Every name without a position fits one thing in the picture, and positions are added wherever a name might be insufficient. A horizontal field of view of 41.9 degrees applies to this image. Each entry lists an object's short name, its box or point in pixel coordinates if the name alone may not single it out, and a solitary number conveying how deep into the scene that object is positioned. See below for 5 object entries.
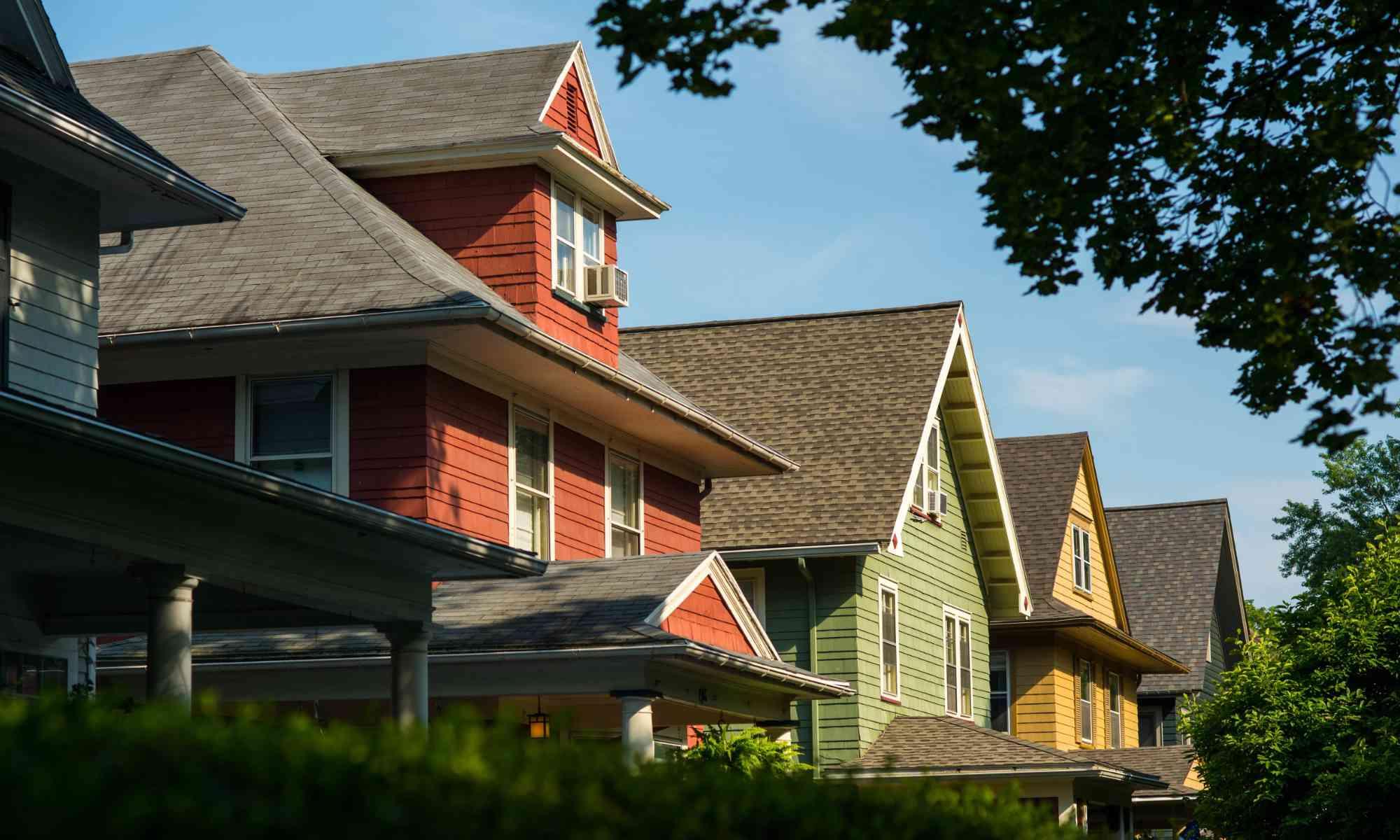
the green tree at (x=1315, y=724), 23.30
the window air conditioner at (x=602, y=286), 22.55
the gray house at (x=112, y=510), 11.37
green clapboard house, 27.80
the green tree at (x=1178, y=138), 11.64
